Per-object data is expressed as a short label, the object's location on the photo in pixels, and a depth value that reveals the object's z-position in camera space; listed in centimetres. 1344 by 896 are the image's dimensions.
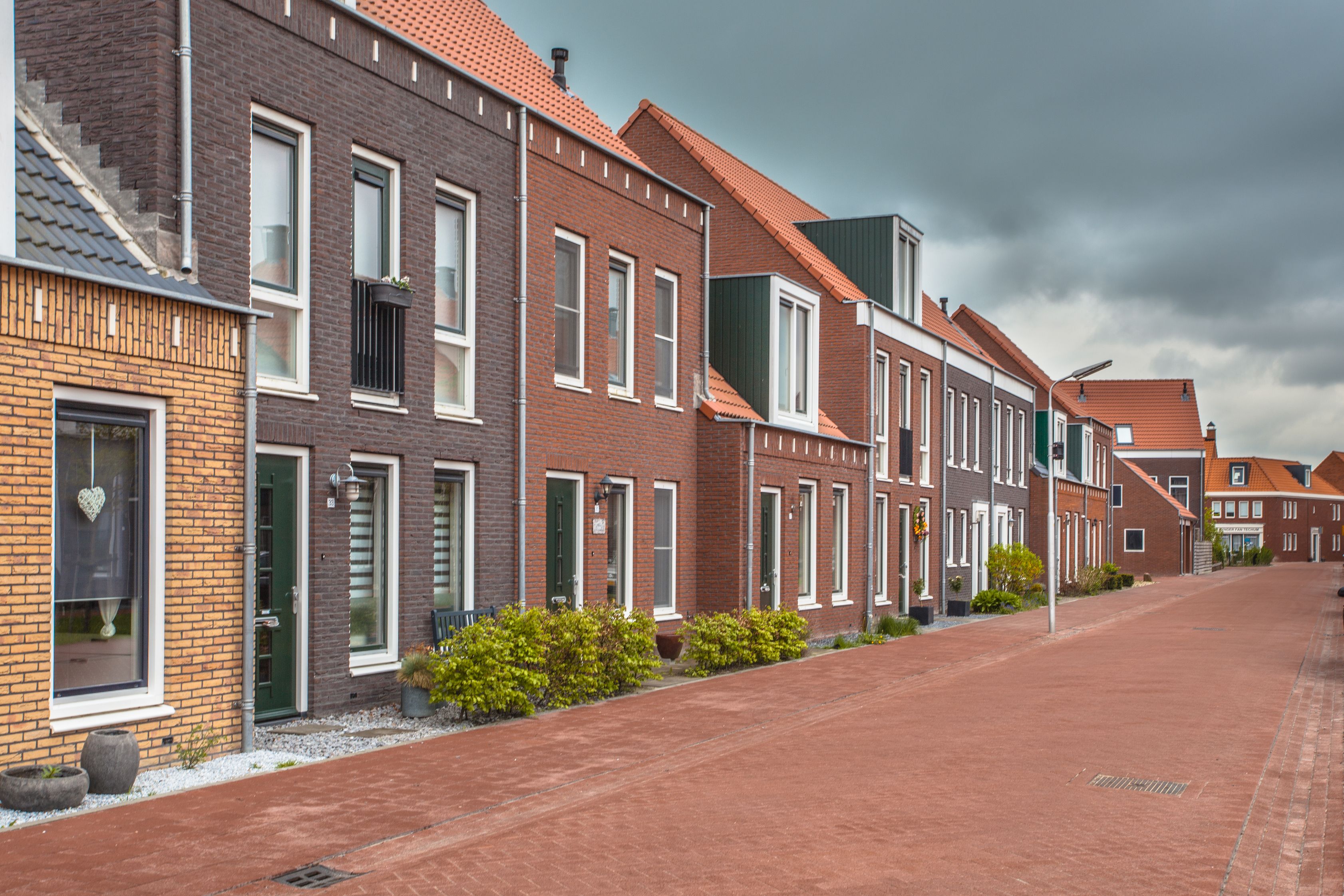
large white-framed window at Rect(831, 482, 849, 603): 2306
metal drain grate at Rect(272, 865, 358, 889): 633
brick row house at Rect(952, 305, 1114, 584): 4012
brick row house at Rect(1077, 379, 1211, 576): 6712
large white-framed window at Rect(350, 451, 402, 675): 1177
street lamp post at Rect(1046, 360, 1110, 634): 2355
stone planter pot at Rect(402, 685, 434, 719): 1136
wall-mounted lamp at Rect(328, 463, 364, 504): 1112
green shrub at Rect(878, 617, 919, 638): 2222
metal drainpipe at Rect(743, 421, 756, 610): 1828
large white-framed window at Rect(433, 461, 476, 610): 1305
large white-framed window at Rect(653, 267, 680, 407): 1778
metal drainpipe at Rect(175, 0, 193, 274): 959
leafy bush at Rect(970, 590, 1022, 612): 2986
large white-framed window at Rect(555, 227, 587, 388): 1520
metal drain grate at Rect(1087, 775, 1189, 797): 895
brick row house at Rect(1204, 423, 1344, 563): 9475
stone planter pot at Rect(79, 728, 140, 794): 791
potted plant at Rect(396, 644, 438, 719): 1126
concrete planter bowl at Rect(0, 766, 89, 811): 738
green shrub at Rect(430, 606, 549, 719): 1103
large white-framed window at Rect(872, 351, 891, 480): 2530
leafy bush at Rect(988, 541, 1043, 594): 3169
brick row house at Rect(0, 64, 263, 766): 803
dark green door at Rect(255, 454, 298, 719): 1054
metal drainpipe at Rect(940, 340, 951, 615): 2853
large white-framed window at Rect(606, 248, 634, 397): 1644
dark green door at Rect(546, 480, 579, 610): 1488
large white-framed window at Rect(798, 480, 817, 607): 2139
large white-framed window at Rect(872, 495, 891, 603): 2478
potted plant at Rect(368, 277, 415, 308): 1180
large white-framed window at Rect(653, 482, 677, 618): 1772
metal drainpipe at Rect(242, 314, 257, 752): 961
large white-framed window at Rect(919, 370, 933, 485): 2805
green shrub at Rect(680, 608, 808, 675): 1565
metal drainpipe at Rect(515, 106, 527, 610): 1391
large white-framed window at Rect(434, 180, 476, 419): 1300
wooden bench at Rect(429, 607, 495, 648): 1245
